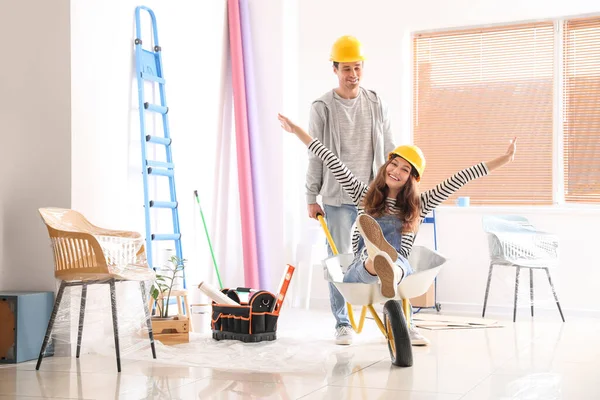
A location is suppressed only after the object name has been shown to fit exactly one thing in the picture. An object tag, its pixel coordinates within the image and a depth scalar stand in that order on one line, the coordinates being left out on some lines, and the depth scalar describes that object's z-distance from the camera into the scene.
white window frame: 6.36
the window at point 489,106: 6.45
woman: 4.09
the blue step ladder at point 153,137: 4.99
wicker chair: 3.61
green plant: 4.39
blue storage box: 3.94
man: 4.57
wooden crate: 4.36
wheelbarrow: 3.56
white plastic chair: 5.64
